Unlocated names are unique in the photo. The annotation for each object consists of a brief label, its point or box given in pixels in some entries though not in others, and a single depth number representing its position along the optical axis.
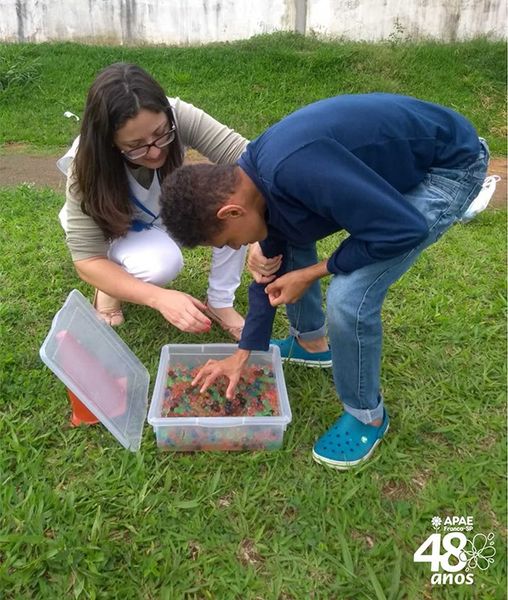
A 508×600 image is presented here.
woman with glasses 1.69
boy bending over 1.29
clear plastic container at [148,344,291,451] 1.62
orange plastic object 1.75
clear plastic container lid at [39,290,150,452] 1.57
